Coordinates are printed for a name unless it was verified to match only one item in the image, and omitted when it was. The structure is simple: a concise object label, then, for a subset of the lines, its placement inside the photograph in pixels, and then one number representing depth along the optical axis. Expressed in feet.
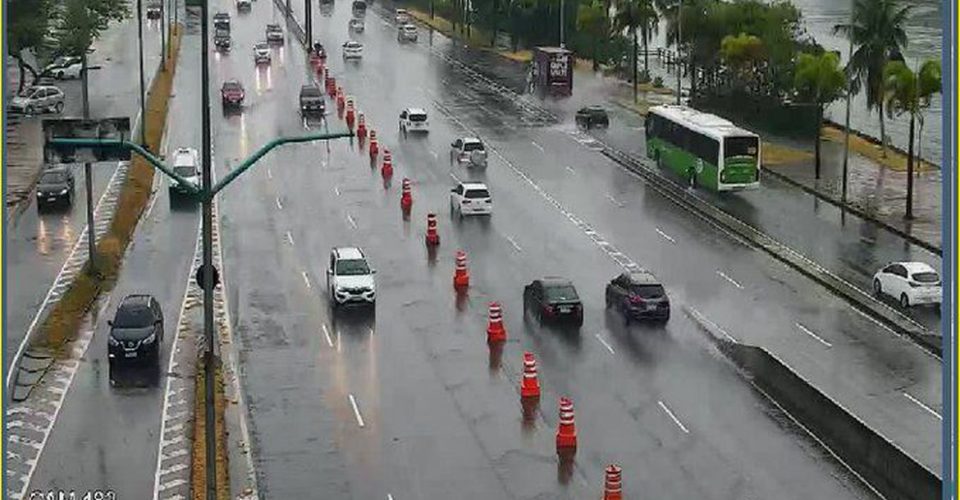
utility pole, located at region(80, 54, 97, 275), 177.78
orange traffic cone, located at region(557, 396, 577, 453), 126.11
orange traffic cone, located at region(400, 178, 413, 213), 223.92
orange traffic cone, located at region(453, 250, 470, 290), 179.73
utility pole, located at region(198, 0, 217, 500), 102.01
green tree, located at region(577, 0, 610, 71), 391.45
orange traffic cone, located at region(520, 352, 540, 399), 139.03
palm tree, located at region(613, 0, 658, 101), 360.48
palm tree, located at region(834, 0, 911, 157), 255.29
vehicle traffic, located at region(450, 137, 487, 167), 258.57
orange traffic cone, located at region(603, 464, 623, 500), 112.47
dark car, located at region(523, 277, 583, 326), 163.53
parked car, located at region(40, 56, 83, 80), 352.49
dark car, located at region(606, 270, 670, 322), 164.45
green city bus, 230.89
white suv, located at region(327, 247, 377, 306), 169.27
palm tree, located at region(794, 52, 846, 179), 265.95
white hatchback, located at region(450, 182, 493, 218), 218.79
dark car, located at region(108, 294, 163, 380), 147.84
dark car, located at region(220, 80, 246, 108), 325.62
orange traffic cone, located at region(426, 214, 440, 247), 201.98
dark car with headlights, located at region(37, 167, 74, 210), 221.25
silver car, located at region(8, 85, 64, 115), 303.68
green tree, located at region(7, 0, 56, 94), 292.43
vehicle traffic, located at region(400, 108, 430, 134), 293.64
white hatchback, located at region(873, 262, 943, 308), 170.71
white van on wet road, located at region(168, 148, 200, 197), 230.68
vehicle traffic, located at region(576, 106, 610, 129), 299.17
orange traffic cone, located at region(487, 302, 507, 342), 158.10
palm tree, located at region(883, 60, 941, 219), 226.79
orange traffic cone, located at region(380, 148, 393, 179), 250.37
